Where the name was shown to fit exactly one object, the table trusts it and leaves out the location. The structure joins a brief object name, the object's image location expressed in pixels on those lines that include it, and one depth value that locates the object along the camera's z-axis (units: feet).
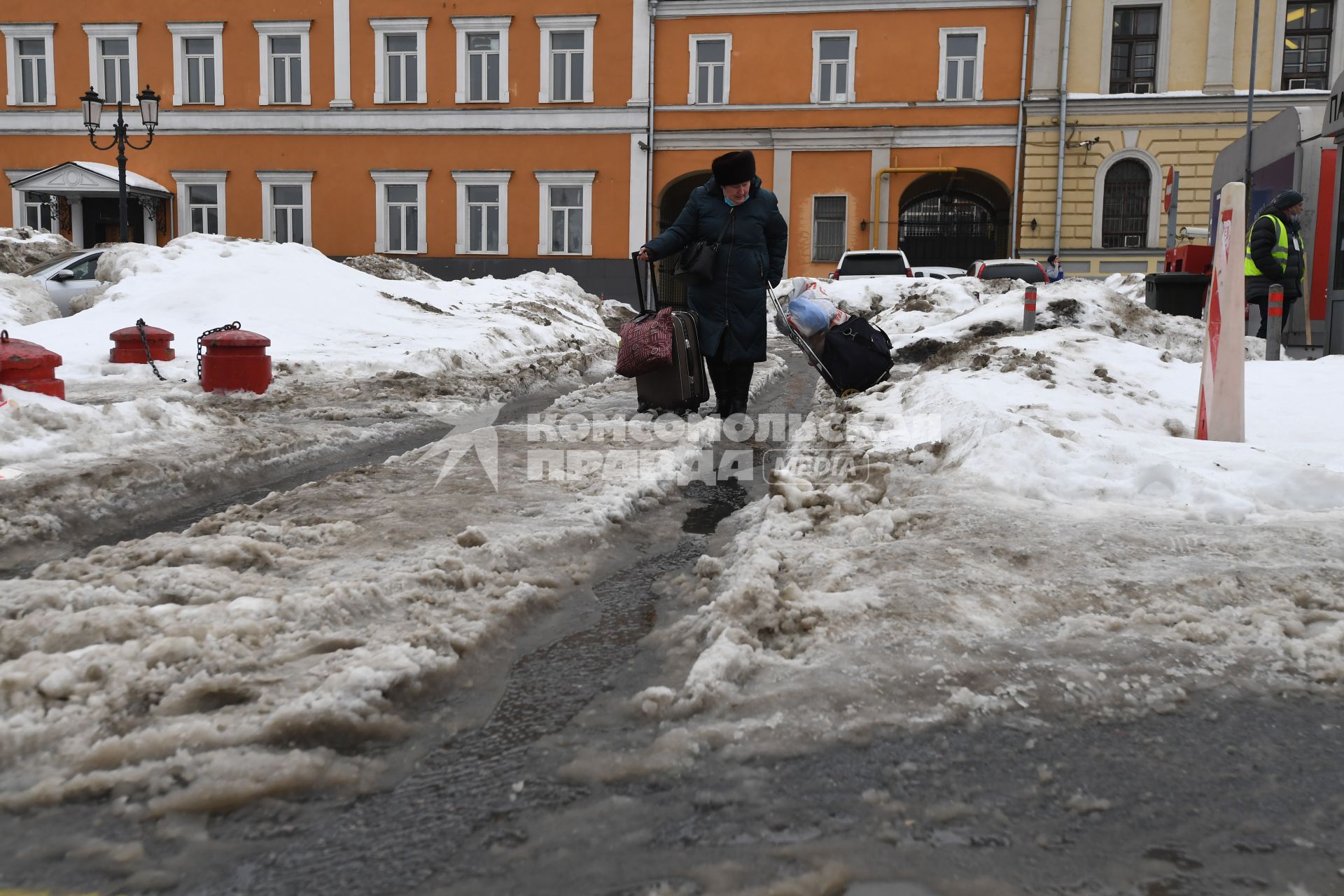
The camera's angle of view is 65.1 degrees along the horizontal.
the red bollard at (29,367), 20.06
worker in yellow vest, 32.63
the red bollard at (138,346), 30.22
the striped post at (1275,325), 29.32
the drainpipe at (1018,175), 86.79
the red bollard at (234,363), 25.45
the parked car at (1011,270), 70.23
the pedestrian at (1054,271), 78.44
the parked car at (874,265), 68.59
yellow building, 84.23
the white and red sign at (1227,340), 16.74
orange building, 89.35
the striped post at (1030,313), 33.17
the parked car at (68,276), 49.08
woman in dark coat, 22.03
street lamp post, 64.28
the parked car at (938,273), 77.30
